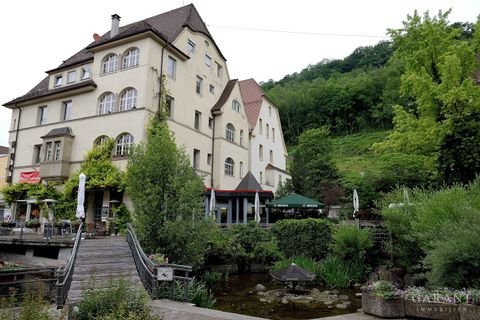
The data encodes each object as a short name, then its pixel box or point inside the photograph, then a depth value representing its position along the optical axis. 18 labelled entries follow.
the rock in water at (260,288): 14.68
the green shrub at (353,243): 15.99
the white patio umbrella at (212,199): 23.33
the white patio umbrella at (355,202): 21.15
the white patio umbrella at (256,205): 24.43
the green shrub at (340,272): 15.27
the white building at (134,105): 24.28
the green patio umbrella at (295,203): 23.08
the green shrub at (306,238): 18.72
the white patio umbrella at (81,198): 17.33
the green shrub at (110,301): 6.10
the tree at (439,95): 16.25
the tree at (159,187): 13.62
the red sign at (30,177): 27.18
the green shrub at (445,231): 8.12
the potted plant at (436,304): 7.29
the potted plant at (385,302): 7.88
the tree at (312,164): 31.50
